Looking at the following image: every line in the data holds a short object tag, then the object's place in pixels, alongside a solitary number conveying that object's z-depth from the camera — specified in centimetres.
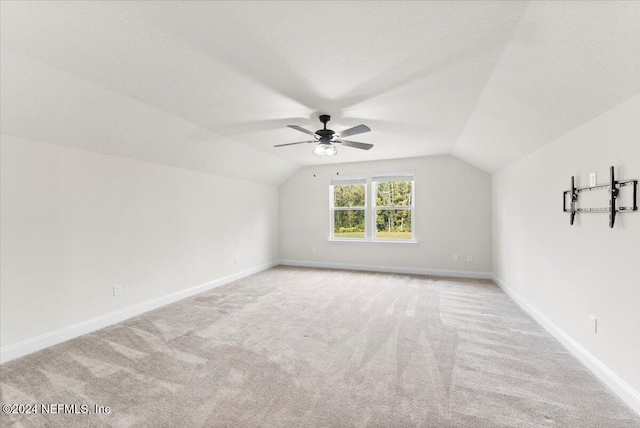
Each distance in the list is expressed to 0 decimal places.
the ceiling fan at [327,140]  334
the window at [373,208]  623
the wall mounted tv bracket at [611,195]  191
